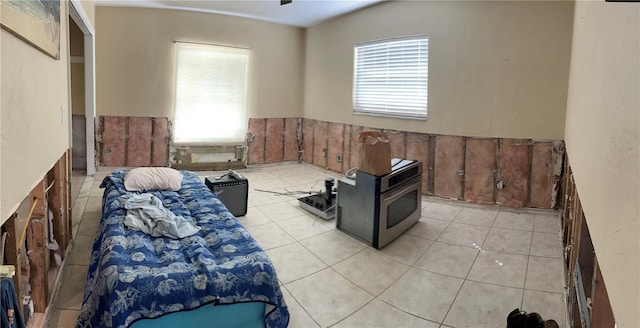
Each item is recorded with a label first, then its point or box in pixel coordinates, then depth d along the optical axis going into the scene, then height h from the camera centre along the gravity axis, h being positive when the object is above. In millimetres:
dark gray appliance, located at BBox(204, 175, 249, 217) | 3791 -696
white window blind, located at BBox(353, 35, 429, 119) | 4719 +792
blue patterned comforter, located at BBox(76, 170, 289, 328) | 1723 -785
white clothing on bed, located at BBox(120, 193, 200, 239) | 2373 -668
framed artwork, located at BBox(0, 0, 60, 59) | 1251 +437
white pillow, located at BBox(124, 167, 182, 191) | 3334 -529
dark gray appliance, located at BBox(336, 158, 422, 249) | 3123 -665
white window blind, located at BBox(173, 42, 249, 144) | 5758 +547
